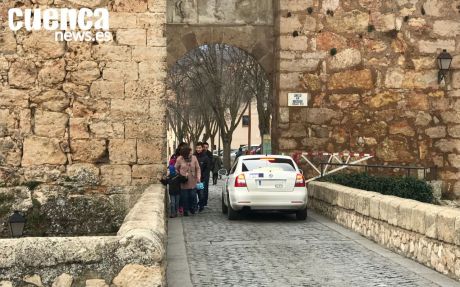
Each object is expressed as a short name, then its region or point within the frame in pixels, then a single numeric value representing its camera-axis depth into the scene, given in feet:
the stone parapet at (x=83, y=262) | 16.78
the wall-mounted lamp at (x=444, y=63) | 58.80
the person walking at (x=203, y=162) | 56.34
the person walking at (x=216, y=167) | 98.17
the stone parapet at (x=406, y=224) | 25.98
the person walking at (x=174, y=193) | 48.19
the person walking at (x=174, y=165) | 49.78
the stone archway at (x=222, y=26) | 59.16
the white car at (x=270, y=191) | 44.55
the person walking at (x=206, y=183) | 55.21
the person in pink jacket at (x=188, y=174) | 49.03
